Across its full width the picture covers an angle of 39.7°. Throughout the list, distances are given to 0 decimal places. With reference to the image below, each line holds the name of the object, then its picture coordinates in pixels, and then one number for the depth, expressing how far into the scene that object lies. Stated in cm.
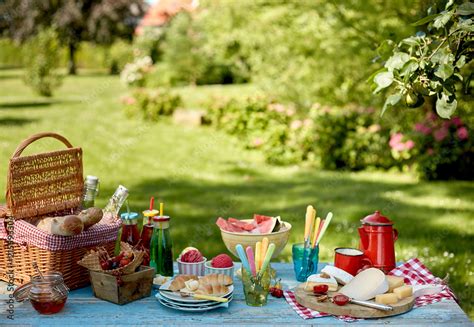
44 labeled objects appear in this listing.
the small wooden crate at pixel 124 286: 245
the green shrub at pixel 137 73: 1570
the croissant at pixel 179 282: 249
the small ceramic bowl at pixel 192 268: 271
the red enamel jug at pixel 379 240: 270
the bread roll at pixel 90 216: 265
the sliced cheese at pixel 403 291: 243
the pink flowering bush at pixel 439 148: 771
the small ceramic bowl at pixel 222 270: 269
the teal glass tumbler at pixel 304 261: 275
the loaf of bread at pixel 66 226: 253
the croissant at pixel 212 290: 245
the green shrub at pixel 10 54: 2891
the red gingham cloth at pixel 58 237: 255
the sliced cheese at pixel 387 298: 238
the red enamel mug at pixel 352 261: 267
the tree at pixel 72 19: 2841
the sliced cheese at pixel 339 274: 255
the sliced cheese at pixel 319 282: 251
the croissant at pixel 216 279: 252
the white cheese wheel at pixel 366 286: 242
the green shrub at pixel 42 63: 1606
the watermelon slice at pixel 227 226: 279
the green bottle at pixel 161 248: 267
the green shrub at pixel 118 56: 2508
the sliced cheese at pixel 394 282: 250
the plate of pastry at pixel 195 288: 243
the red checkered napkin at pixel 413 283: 236
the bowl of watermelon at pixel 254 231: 270
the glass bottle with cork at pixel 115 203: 284
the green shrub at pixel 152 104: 1263
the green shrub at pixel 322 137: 838
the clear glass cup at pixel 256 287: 245
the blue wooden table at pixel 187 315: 230
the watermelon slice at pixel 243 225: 284
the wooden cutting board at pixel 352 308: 232
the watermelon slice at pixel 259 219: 288
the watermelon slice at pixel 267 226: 277
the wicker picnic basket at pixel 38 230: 258
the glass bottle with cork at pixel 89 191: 298
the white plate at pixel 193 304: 239
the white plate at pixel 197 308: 238
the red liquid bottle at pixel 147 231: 276
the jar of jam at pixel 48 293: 234
